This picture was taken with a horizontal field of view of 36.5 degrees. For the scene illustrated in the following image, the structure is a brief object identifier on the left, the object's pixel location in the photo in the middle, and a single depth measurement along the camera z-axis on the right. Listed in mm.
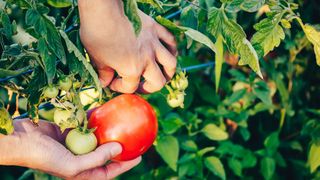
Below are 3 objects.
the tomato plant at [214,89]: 724
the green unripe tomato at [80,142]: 787
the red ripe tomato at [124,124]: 846
